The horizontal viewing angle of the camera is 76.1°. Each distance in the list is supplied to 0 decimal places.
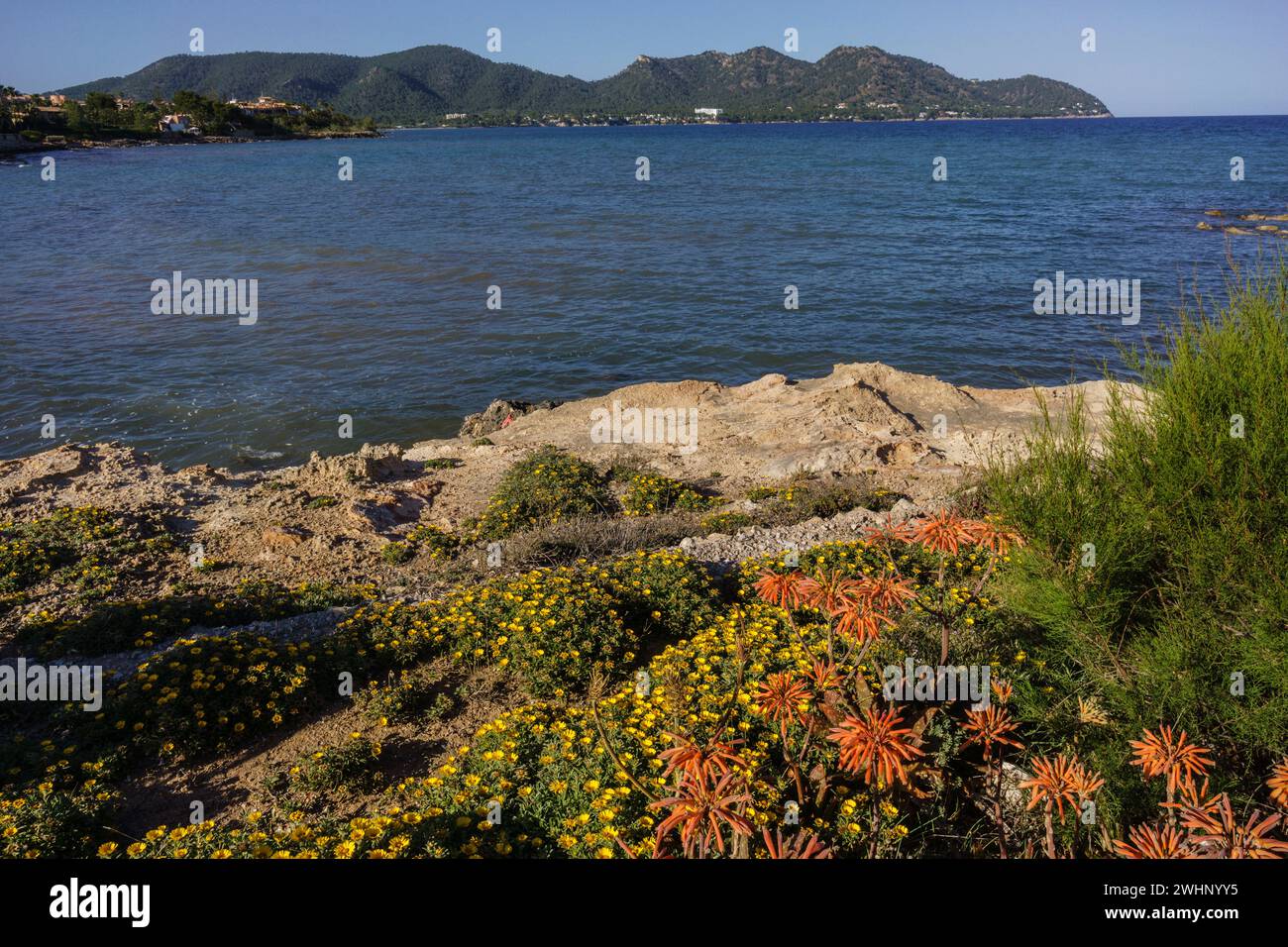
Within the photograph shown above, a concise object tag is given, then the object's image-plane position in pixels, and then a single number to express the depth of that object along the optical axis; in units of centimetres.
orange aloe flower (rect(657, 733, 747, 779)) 389
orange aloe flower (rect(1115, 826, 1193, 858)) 380
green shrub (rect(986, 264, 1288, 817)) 498
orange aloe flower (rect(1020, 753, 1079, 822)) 431
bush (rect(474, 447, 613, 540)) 1262
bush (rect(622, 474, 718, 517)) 1330
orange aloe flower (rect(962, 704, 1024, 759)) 525
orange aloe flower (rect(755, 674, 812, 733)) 475
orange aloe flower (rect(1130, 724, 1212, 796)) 423
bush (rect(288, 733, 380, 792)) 632
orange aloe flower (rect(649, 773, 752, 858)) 368
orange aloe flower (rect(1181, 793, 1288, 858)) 361
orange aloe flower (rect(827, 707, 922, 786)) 404
